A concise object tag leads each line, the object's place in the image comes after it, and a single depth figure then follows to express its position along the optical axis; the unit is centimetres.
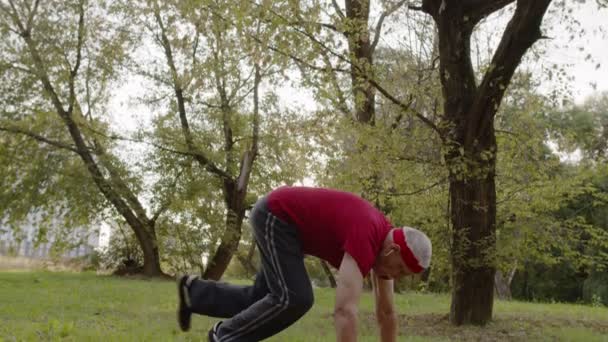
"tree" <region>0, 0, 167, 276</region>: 1858
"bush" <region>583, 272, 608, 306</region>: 1877
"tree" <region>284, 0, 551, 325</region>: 809
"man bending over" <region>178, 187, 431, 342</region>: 342
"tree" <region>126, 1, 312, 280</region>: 1923
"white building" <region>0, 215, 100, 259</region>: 1964
